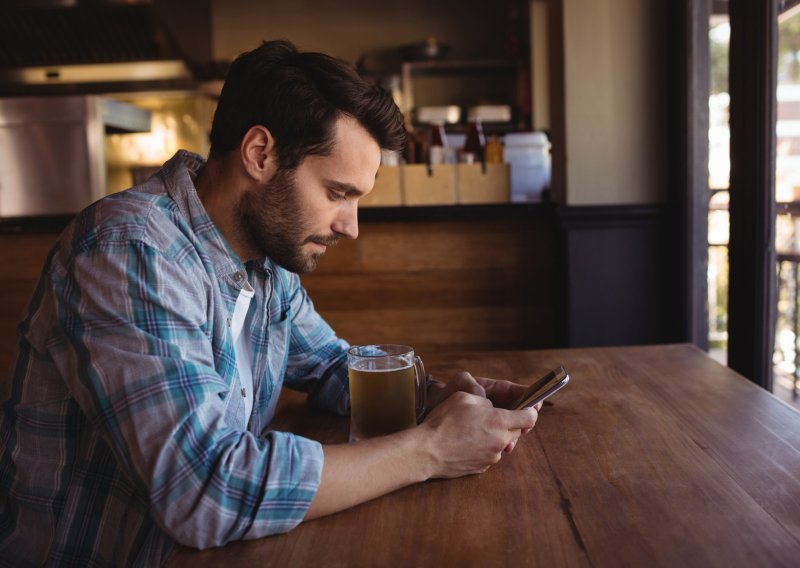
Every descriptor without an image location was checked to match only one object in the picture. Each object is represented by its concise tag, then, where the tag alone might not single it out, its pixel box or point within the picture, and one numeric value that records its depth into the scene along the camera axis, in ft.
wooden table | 2.37
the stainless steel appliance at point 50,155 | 14.79
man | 2.68
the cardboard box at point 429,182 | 8.87
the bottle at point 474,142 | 9.43
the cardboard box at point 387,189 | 8.86
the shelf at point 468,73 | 18.10
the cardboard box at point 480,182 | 8.90
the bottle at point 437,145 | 9.00
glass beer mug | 3.39
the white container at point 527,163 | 10.31
